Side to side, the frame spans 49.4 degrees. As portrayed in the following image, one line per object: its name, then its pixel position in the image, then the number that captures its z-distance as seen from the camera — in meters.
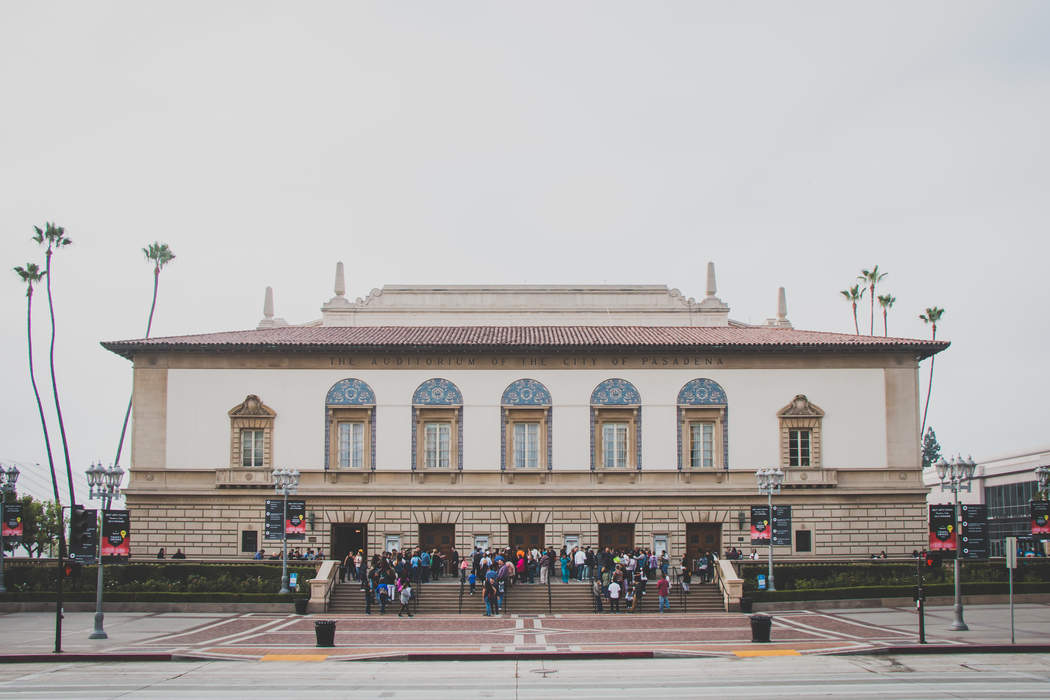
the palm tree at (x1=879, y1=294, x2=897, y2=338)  82.12
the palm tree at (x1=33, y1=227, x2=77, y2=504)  66.56
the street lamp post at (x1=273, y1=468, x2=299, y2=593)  40.03
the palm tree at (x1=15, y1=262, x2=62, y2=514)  67.00
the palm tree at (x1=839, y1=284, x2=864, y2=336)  82.94
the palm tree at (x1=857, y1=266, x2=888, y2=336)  82.06
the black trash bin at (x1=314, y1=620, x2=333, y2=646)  29.28
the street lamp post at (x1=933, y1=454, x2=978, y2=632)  33.46
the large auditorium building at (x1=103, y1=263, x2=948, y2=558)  47.62
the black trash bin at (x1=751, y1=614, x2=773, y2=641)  29.61
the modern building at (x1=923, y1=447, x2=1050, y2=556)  70.62
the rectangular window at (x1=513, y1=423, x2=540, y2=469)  48.44
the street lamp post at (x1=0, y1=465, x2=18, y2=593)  42.47
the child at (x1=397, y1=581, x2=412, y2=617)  37.74
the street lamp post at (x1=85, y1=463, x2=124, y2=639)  35.03
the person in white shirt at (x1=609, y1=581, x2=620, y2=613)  38.75
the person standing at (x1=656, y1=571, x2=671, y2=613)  38.62
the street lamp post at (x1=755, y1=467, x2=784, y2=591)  41.12
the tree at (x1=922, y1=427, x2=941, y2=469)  130.62
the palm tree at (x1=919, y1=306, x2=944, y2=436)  79.75
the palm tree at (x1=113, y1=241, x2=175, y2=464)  73.56
